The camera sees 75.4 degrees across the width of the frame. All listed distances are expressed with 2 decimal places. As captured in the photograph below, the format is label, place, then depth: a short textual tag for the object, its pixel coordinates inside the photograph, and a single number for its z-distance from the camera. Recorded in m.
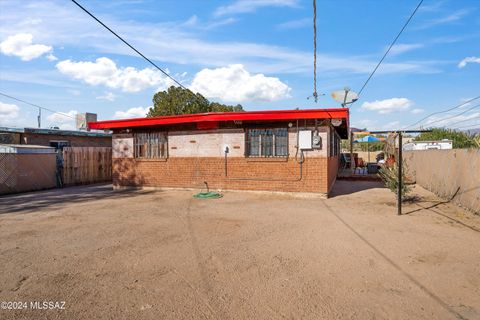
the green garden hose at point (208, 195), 11.12
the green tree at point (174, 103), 33.41
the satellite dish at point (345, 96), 16.53
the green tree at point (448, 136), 30.02
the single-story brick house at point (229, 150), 11.01
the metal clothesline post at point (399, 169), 7.75
